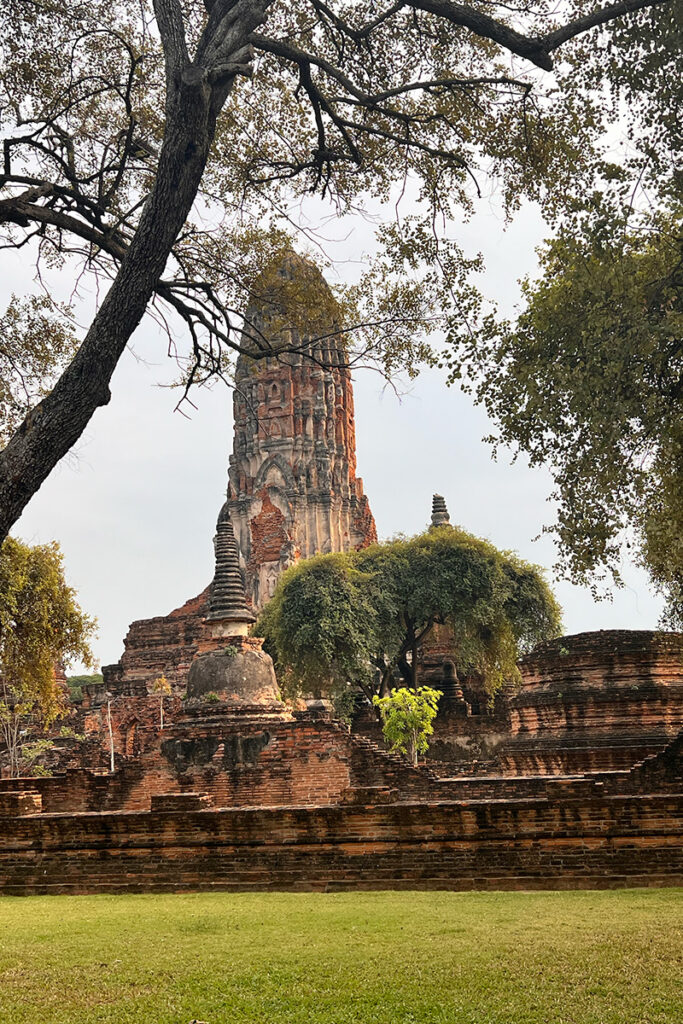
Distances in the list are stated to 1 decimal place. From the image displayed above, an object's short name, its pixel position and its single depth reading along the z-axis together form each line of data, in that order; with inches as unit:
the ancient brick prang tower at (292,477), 1736.0
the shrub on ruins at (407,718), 842.8
